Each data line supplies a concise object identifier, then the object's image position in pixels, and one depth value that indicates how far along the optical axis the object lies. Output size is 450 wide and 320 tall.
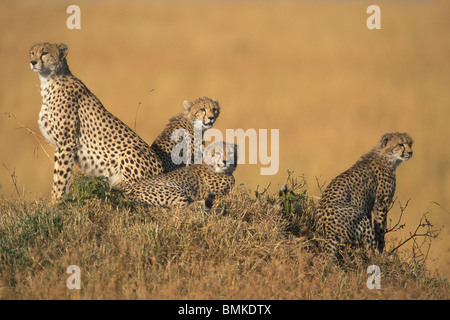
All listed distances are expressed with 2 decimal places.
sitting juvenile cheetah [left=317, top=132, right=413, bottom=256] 10.80
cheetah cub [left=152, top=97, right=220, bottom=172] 12.95
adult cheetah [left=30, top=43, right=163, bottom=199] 11.80
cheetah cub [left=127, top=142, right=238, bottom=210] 10.78
